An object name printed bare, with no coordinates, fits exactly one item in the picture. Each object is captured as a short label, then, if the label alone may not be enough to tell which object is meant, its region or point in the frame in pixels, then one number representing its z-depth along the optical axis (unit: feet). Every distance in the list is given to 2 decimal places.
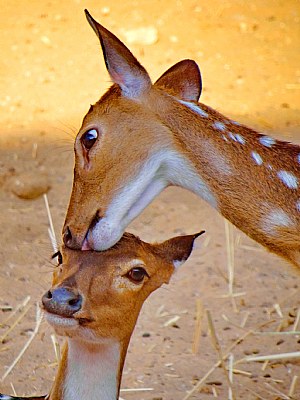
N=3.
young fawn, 25.14
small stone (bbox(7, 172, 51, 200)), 43.11
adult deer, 25.70
